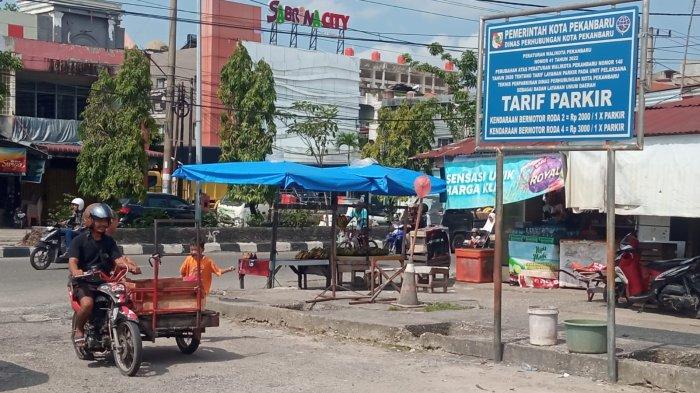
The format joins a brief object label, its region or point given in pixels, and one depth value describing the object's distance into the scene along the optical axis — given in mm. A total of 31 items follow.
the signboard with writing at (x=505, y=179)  14547
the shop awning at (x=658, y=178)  11742
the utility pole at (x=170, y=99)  30672
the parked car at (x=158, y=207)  27828
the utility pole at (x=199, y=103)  34862
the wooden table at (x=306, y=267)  15164
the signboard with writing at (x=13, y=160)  30781
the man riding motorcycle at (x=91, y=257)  8492
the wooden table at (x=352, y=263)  15047
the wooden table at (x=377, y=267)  13727
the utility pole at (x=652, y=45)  24281
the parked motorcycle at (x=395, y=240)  23734
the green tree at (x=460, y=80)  34156
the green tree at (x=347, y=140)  48500
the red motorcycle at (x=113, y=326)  8188
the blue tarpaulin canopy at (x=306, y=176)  13469
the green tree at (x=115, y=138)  26500
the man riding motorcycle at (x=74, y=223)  18656
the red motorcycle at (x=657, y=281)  12164
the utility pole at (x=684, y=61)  19273
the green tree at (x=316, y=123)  44938
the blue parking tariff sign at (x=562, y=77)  8391
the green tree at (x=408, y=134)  39688
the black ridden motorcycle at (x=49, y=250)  18781
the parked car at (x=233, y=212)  29781
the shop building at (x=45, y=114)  32500
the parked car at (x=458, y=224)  28375
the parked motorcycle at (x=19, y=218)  32281
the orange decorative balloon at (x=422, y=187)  13734
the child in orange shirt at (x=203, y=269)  11102
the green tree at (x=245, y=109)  33719
